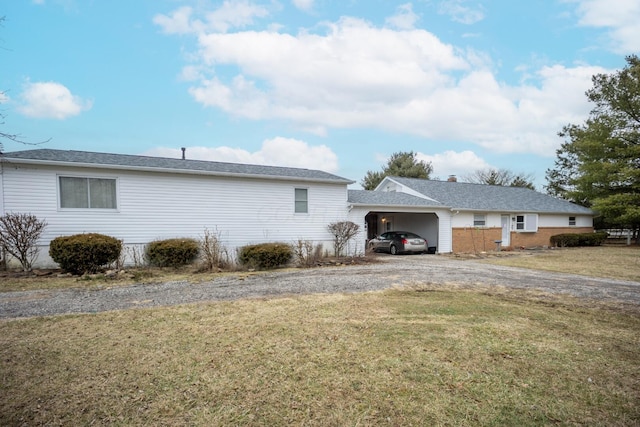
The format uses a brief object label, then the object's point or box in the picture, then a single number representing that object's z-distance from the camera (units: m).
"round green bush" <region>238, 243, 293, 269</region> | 12.30
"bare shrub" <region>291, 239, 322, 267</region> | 13.22
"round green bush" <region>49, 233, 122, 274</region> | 10.22
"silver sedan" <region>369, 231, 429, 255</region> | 18.86
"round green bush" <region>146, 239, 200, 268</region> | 12.03
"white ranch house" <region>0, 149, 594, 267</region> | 11.46
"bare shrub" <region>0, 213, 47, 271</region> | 10.24
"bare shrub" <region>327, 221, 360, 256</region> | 15.45
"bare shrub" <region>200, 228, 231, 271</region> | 11.89
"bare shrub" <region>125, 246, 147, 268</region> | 12.36
